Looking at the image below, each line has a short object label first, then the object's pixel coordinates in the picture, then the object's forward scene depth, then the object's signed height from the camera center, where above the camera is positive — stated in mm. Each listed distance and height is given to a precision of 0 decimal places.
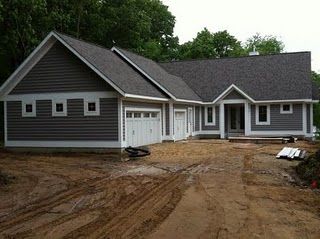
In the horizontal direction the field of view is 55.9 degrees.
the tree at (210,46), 35105 +8452
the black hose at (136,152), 12572 -1510
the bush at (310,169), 8056 -1564
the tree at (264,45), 47071 +11430
